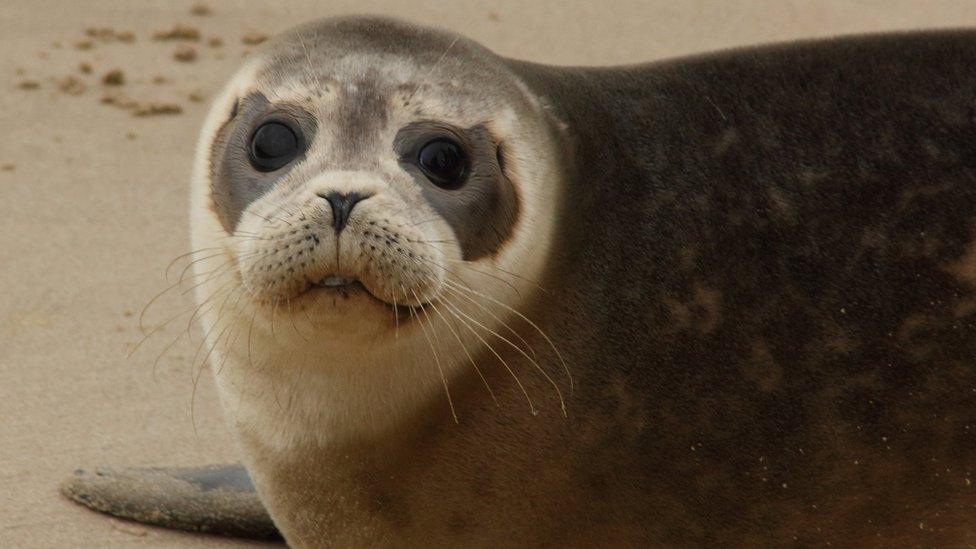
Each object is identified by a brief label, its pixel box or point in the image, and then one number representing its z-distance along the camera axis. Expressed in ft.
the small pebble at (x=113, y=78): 57.06
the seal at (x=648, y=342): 24.43
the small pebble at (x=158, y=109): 55.16
